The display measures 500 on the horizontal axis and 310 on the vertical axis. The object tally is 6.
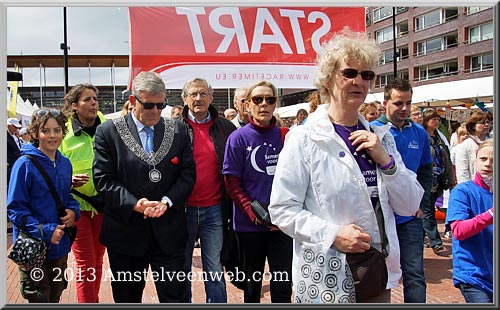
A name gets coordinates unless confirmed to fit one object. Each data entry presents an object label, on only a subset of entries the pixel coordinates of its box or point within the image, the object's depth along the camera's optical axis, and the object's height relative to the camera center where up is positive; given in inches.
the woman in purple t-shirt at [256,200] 141.0 -14.5
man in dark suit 126.1 -10.7
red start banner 170.9 +43.0
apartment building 1387.8 +321.9
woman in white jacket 87.5 -7.5
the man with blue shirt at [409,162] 150.7 -4.3
